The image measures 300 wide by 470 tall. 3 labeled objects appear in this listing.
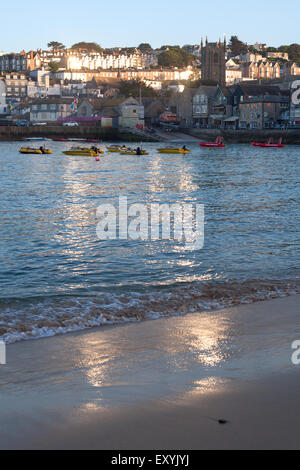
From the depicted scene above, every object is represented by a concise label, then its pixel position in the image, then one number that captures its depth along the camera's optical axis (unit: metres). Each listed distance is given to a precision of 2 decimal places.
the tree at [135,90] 153.88
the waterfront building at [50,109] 147.38
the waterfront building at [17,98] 189.88
